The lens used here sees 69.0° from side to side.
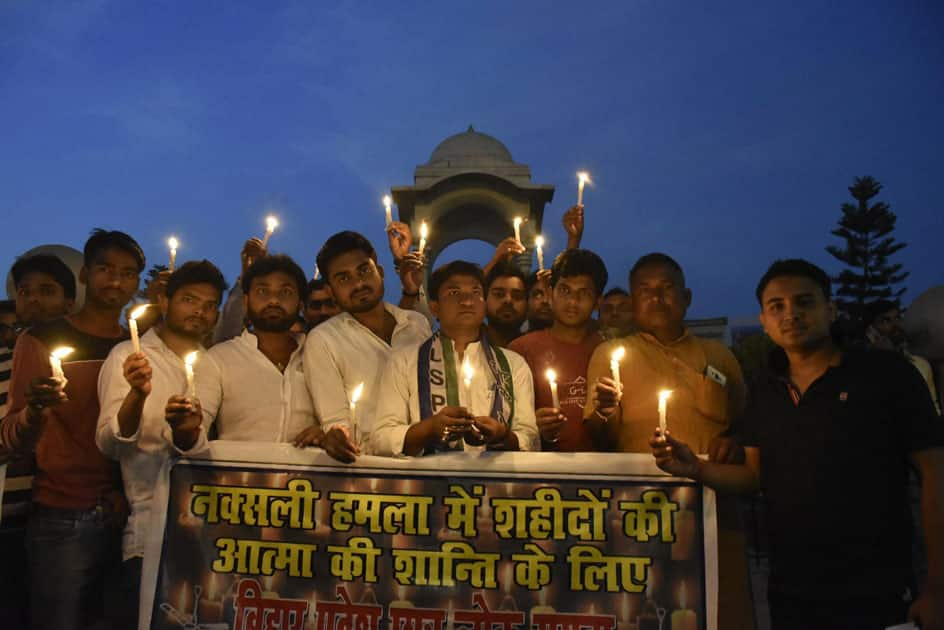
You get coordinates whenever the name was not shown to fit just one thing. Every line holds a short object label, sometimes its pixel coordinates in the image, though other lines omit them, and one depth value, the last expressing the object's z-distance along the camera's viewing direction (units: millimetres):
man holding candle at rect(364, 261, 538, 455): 3275
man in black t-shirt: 2809
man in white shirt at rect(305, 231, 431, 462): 3668
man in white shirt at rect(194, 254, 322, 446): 3795
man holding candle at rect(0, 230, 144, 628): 3396
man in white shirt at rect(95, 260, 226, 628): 3328
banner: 3119
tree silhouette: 38469
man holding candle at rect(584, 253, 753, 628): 3436
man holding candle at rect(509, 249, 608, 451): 4117
